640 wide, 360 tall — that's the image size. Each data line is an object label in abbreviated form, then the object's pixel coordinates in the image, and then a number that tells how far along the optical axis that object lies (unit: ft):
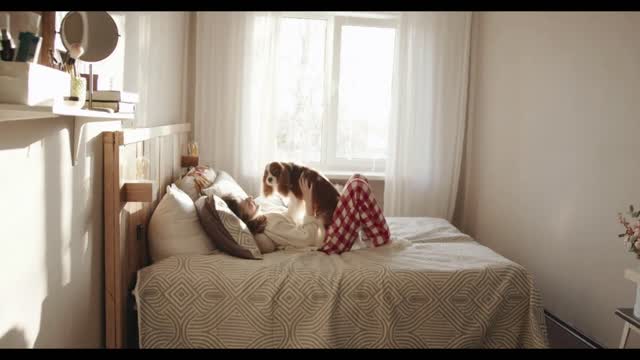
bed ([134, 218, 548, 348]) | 7.22
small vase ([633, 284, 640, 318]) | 6.88
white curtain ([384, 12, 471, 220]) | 13.43
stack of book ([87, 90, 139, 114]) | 5.81
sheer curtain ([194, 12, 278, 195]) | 12.92
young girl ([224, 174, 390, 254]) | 8.35
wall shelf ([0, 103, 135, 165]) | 3.64
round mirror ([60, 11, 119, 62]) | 4.71
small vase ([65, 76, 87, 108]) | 4.73
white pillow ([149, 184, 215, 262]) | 7.66
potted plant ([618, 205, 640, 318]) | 6.79
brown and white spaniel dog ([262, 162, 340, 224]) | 8.71
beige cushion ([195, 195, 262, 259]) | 7.72
